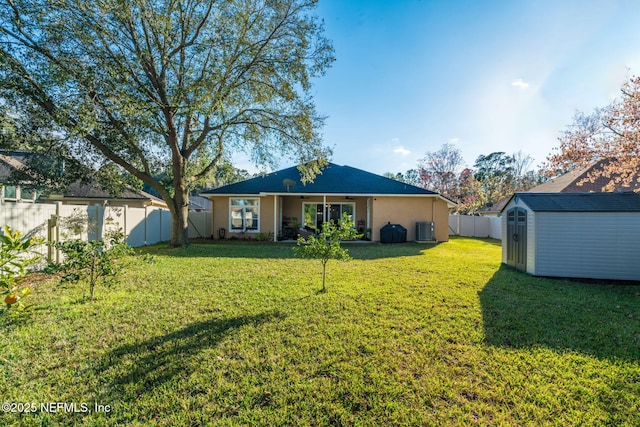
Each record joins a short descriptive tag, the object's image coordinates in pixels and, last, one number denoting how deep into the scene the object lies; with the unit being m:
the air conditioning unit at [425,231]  14.62
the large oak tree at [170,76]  7.67
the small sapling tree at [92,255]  4.37
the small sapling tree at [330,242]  5.14
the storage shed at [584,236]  6.78
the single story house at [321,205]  14.84
